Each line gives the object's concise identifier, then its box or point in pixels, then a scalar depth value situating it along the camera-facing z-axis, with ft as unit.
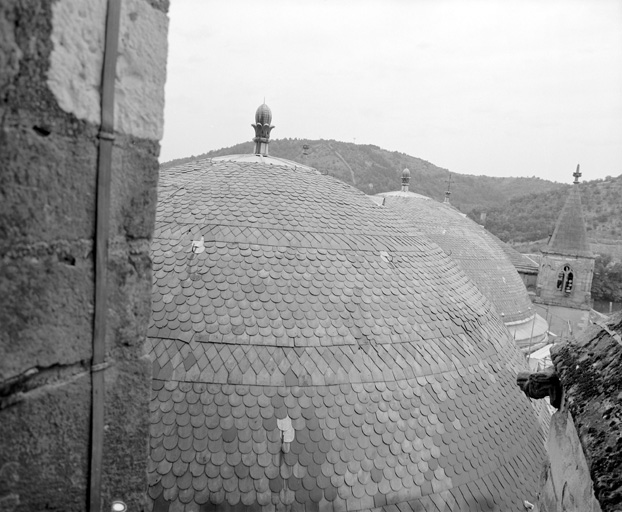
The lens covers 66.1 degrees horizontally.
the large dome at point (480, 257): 62.08
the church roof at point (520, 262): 86.53
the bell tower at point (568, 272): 76.64
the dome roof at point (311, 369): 17.08
